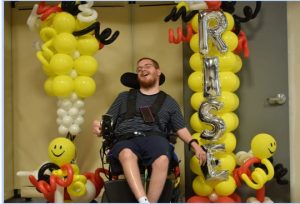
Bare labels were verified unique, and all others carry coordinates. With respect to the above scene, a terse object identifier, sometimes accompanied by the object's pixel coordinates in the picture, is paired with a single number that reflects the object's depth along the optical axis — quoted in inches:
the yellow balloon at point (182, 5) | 111.7
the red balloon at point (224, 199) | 110.0
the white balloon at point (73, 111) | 114.4
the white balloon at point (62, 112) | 114.4
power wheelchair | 94.1
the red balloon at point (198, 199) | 112.0
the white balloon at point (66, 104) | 113.8
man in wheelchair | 91.8
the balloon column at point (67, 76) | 109.0
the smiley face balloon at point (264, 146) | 106.9
